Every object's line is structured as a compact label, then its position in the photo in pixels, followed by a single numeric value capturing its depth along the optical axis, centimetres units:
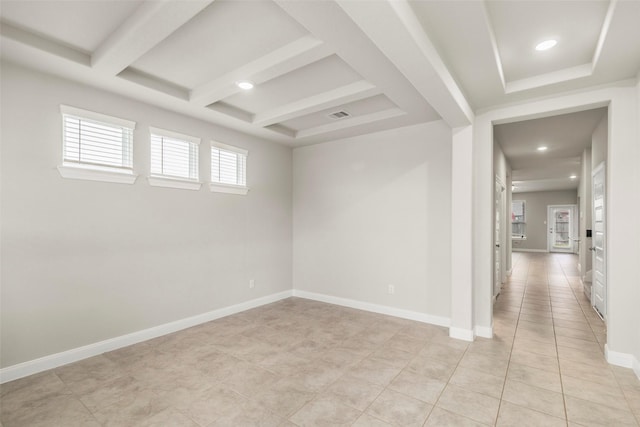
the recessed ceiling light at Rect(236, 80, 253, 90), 297
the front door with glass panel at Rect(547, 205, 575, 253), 1336
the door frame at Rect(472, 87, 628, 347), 283
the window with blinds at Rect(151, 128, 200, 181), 361
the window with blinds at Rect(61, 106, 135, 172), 294
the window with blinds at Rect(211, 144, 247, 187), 429
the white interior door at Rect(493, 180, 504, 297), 510
